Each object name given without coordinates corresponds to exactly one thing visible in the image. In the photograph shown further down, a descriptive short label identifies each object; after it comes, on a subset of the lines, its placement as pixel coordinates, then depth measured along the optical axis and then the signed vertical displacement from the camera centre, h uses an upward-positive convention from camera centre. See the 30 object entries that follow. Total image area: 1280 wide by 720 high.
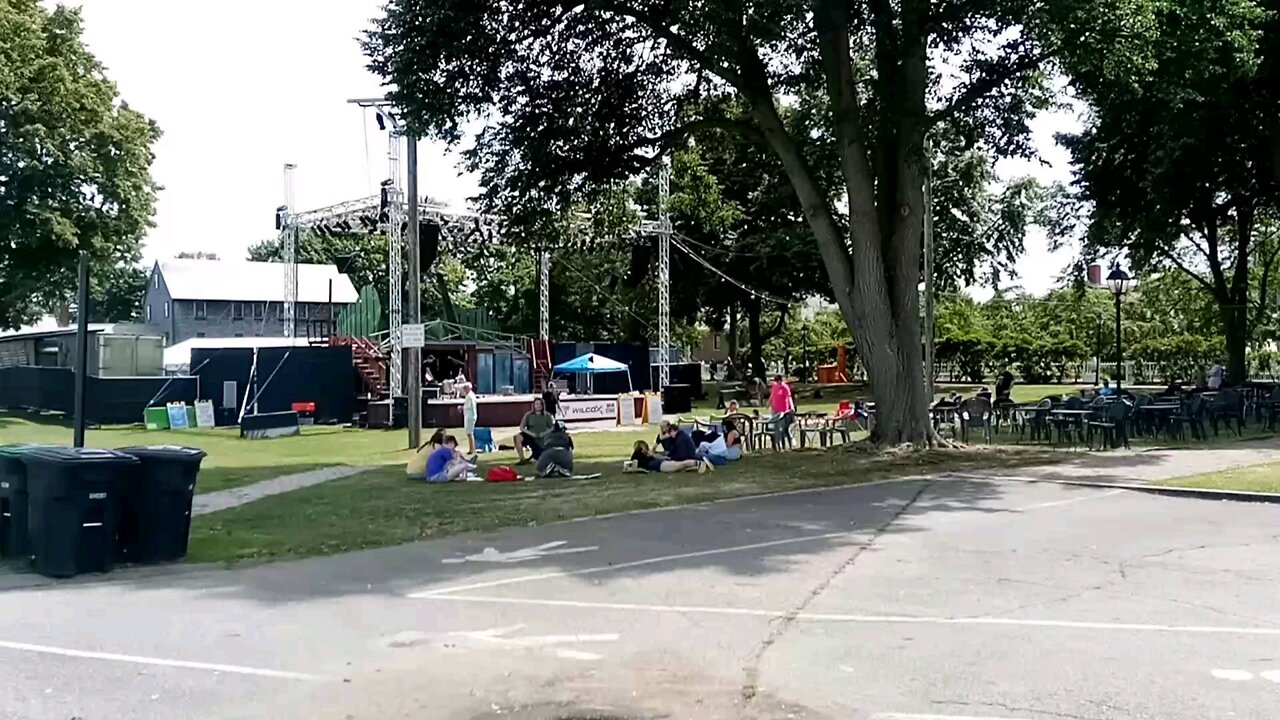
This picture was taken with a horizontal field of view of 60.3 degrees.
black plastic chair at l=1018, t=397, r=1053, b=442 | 22.62 -0.74
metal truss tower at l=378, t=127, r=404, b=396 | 32.78 +3.56
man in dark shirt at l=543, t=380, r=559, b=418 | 28.33 -0.21
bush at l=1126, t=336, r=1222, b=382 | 53.78 +1.43
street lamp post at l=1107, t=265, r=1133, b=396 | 27.83 +2.64
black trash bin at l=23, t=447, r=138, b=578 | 9.59 -0.95
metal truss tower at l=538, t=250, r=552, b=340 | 43.38 +3.82
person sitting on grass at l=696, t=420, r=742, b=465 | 19.02 -1.01
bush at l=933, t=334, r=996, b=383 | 57.66 +1.76
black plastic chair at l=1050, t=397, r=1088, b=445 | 21.83 -0.79
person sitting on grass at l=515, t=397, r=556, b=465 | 20.28 -0.69
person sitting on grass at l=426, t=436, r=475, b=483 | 17.42 -1.13
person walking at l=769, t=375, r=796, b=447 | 22.56 -0.45
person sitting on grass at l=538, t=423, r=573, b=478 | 17.97 -1.07
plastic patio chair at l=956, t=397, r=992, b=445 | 22.52 -0.59
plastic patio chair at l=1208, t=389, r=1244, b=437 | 23.42 -0.51
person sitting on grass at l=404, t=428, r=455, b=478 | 17.73 -1.04
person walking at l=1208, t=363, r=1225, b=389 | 31.21 +0.11
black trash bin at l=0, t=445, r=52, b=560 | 10.12 -0.97
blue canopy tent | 39.09 +0.96
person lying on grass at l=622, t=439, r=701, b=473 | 18.23 -1.21
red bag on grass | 17.41 -1.30
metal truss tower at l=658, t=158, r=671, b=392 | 38.06 +3.21
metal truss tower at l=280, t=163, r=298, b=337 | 39.22 +5.20
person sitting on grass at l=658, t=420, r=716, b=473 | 18.52 -0.95
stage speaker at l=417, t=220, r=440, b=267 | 38.97 +5.55
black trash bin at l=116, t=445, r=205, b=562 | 10.35 -1.00
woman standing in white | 23.00 -0.46
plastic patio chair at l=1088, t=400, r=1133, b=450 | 20.78 -0.76
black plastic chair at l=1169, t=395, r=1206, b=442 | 22.75 -0.69
